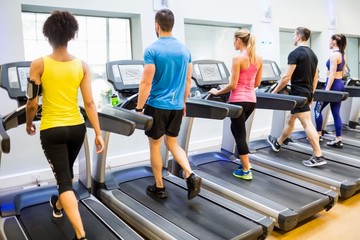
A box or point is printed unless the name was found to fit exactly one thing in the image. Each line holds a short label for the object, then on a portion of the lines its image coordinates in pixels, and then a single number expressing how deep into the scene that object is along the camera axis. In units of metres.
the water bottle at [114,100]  3.13
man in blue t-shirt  2.51
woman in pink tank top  3.06
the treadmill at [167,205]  2.38
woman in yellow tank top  1.89
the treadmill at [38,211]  2.31
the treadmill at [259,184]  2.76
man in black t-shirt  3.63
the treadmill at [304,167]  3.32
